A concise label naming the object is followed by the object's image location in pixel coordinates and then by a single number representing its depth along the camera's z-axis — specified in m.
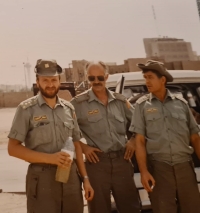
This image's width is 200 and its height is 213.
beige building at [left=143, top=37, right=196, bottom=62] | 101.31
